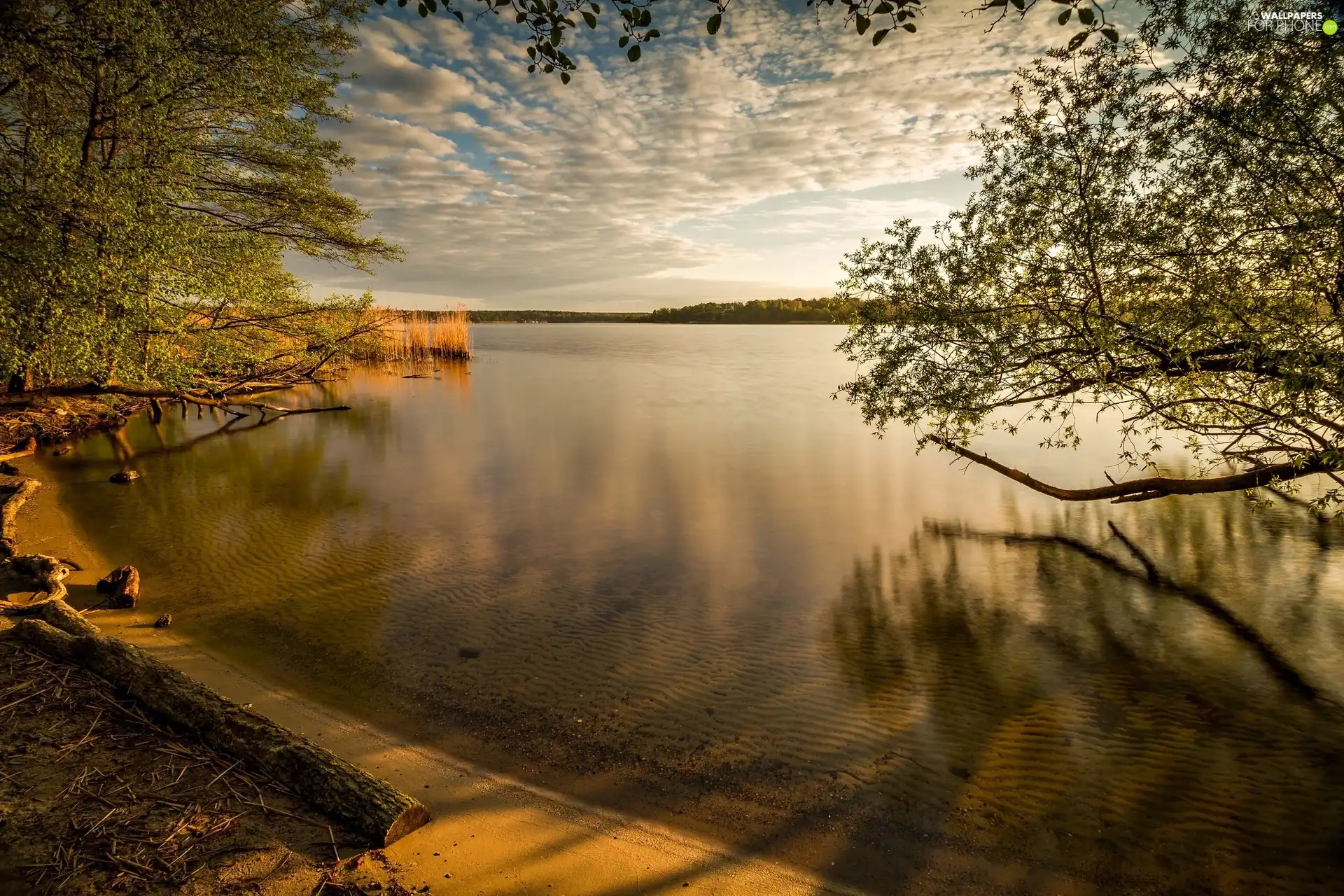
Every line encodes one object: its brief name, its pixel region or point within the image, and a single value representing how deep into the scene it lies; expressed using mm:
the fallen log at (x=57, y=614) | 5801
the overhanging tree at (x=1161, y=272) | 7086
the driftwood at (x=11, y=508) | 9605
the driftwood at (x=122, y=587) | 8398
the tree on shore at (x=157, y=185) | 9812
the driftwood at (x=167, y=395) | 13352
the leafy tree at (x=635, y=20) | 3811
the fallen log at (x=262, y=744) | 3830
